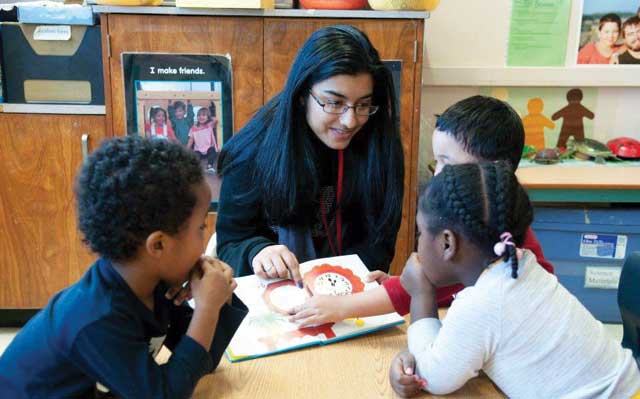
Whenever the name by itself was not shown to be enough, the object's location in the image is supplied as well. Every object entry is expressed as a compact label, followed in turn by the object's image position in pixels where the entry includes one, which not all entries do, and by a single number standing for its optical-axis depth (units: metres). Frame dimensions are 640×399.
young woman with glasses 1.42
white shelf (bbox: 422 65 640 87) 2.88
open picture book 1.08
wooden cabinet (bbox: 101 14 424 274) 2.32
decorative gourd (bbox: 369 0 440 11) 2.30
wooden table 0.95
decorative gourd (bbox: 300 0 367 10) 2.34
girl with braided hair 0.90
